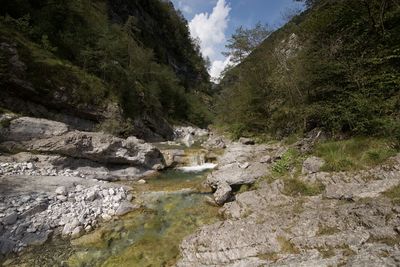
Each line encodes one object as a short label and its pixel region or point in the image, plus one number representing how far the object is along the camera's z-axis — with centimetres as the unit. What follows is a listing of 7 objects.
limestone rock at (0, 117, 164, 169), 1567
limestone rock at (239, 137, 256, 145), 2614
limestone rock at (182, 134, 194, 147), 3146
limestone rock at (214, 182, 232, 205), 1174
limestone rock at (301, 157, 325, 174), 1048
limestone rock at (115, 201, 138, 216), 1148
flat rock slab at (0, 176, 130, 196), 1126
